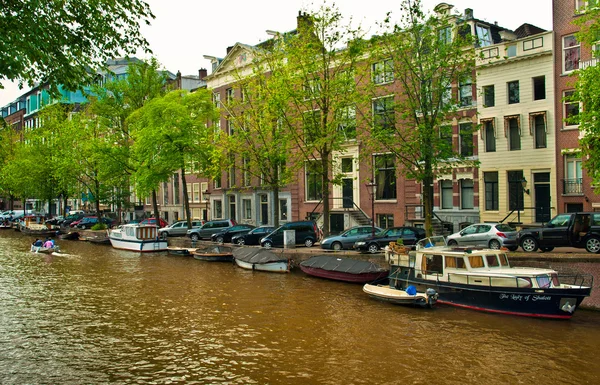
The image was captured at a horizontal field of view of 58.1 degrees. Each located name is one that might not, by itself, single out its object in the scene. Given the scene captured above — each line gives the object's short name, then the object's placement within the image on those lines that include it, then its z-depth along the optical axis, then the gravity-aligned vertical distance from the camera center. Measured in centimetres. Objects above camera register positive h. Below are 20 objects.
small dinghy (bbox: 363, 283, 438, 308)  2144 -412
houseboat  1909 -345
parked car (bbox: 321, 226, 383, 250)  3338 -256
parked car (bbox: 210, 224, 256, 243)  4219 -260
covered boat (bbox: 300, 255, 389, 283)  2662 -370
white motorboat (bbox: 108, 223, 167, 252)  4466 -317
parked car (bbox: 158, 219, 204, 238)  4956 -265
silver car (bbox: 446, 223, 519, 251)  2720 -223
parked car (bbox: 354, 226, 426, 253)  3119 -248
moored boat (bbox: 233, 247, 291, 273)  3138 -365
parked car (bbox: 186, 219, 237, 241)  4547 -245
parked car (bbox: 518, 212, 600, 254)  2320 -183
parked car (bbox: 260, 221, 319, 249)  3675 -251
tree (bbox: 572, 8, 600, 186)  2280 +396
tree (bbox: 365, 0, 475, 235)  2773 +617
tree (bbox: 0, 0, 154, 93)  1151 +392
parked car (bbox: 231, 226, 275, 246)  3922 -272
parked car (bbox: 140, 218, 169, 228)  5399 -220
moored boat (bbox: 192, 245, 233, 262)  3688 -373
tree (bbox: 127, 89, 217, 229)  4544 +528
